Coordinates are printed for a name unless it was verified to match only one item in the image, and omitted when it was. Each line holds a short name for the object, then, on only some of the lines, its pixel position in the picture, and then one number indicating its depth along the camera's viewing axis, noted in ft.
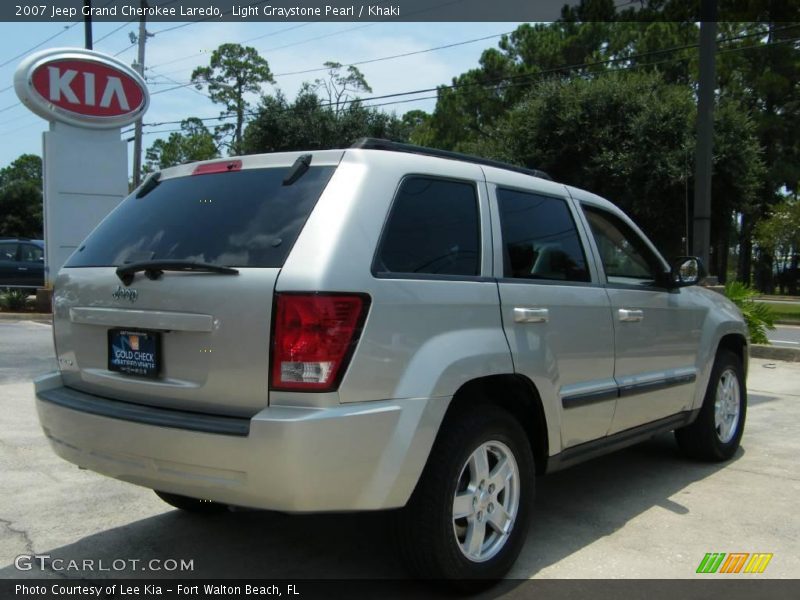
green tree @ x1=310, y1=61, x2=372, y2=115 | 114.75
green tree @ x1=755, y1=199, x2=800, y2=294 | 84.38
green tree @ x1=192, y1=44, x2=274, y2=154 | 163.02
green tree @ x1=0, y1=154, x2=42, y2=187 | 288.92
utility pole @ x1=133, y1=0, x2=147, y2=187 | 97.35
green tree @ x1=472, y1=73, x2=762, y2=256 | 65.72
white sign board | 45.85
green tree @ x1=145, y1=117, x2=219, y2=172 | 172.25
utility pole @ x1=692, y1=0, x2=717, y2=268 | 28.25
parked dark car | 63.26
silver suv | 9.04
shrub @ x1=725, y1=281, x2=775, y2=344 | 37.45
